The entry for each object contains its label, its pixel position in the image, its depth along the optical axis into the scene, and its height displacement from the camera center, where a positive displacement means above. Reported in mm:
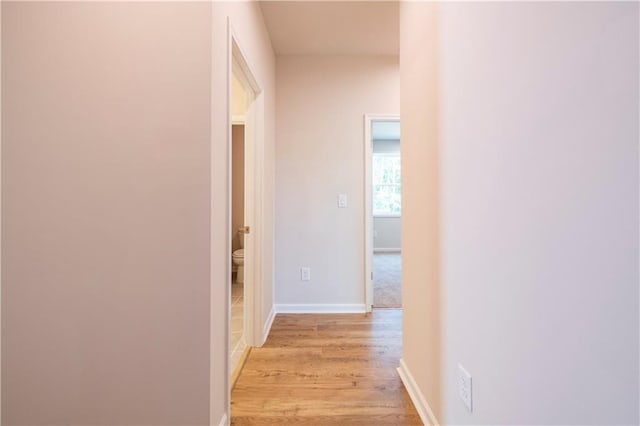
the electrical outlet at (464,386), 1049 -630
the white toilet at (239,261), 3897 -633
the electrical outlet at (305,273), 2922 -584
